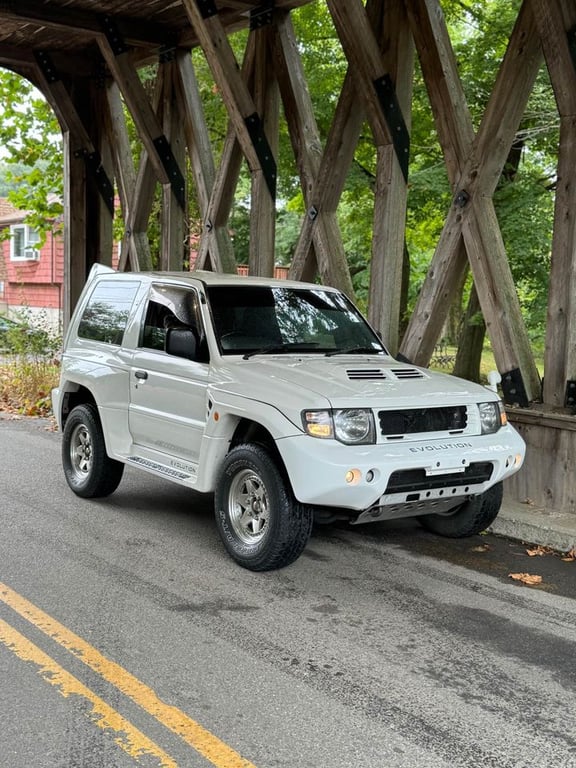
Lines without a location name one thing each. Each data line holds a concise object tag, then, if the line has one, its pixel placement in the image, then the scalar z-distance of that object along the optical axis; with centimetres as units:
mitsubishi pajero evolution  578
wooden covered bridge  772
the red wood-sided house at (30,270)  3841
